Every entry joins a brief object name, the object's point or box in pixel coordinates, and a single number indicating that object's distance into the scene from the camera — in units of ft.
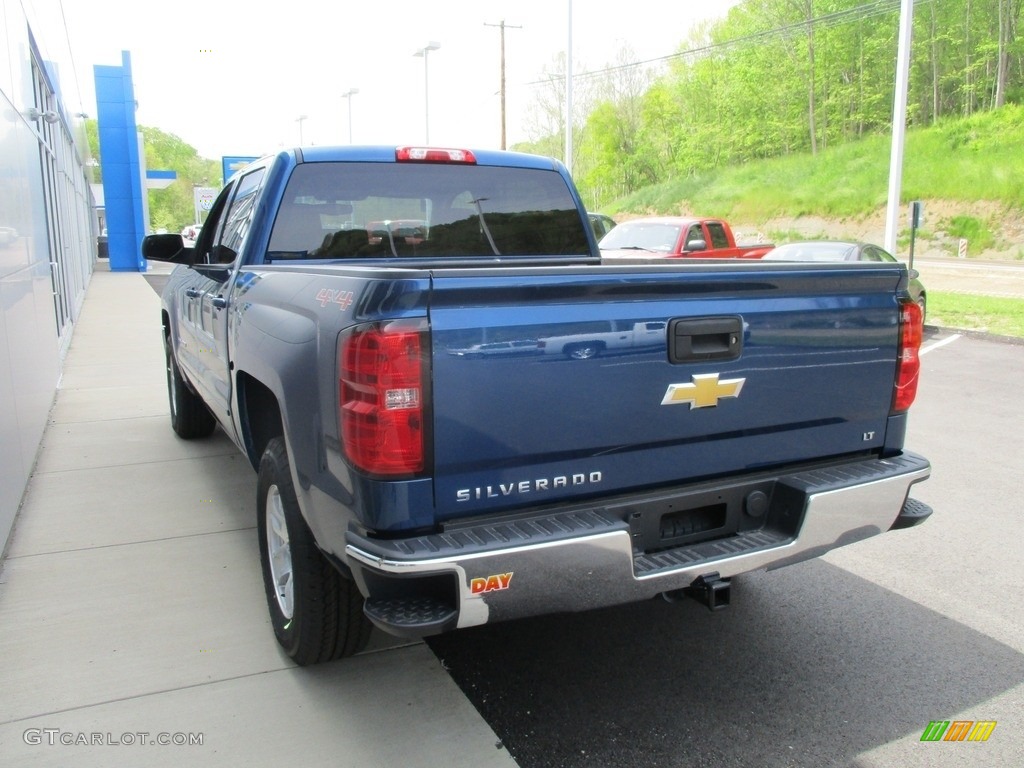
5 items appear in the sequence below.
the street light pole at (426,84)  106.42
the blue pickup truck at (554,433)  7.89
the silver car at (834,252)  41.60
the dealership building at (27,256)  16.74
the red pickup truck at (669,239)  45.68
